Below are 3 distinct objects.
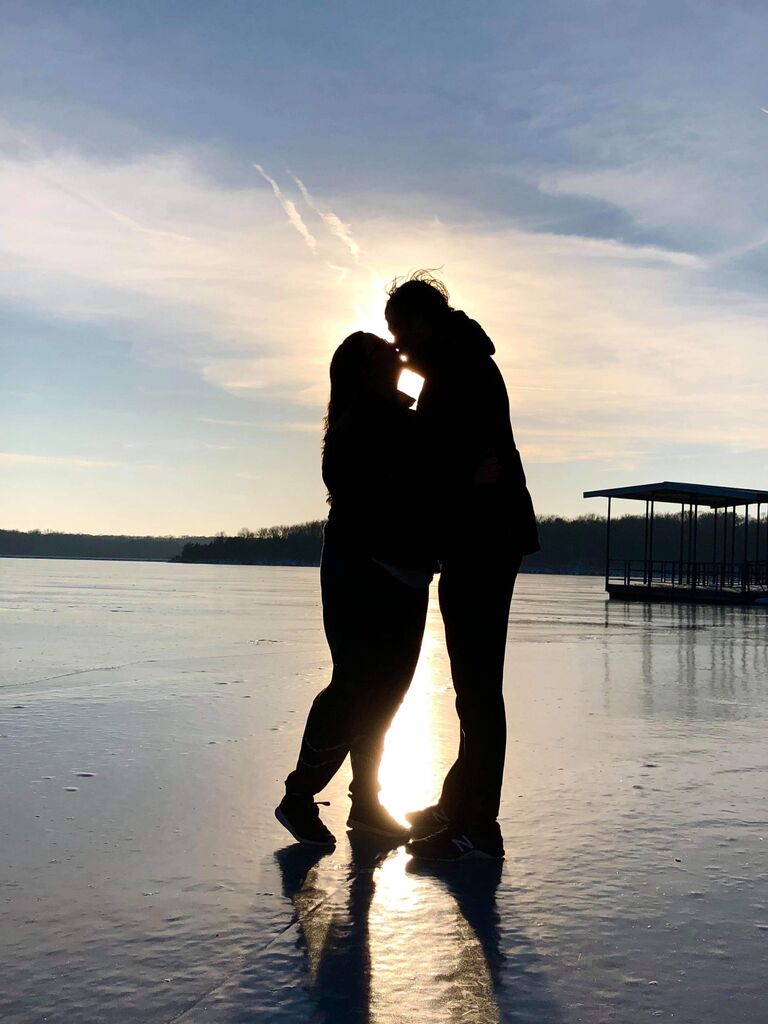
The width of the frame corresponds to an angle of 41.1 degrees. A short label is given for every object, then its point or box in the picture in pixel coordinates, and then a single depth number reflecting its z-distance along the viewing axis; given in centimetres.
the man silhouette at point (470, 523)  318
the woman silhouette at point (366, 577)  321
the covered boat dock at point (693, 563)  2695
